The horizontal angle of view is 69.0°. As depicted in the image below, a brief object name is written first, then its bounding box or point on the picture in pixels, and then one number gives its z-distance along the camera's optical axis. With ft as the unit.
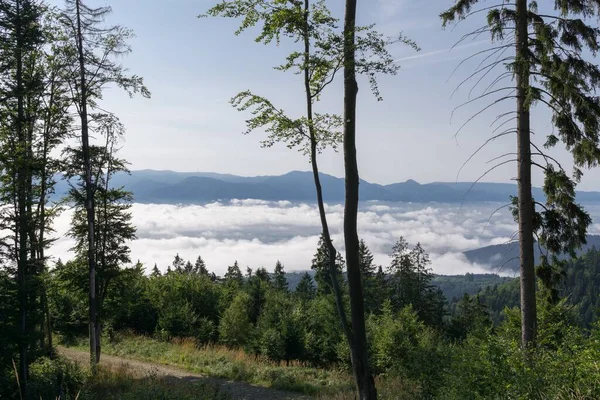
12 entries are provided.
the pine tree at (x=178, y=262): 299.50
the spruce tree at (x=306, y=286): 224.94
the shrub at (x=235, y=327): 81.30
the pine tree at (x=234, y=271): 259.19
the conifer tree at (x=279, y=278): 227.87
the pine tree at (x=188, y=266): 282.19
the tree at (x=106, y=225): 53.83
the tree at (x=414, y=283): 164.76
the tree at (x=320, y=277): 115.52
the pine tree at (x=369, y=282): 131.54
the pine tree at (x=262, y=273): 218.59
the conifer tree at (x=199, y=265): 274.69
